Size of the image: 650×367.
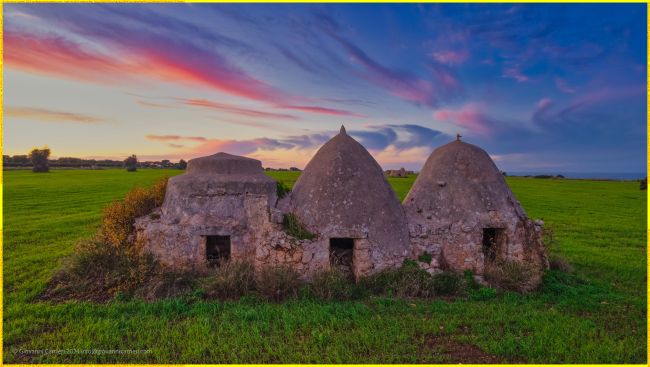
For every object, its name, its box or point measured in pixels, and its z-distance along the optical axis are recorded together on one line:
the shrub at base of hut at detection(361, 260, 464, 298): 8.24
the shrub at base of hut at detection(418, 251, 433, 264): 8.98
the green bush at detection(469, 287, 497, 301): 8.22
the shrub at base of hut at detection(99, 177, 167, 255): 9.65
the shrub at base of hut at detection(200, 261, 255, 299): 8.09
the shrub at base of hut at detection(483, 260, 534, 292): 8.66
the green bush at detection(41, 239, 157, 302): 8.39
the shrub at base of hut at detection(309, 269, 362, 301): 8.02
